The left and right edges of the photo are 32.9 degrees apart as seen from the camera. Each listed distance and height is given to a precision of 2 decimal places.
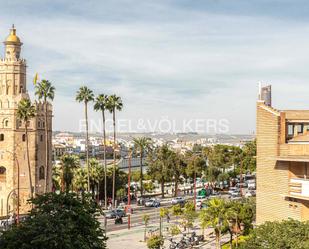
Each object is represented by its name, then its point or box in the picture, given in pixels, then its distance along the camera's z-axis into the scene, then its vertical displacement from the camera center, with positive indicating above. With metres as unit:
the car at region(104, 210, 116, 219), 55.76 -9.14
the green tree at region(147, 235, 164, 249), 37.32 -8.09
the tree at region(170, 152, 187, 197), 76.81 -5.69
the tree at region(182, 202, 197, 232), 44.28 -7.31
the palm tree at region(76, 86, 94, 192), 63.91 +4.12
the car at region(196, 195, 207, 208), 60.87 -8.77
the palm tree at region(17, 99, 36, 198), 55.47 +2.05
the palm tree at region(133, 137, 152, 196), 83.35 -2.19
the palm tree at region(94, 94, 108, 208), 66.75 +3.39
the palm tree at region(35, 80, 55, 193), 58.67 +4.44
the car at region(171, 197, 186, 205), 64.06 -8.87
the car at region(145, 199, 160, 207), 66.00 -9.32
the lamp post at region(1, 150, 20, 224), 62.87 -3.04
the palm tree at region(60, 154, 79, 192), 71.38 -5.28
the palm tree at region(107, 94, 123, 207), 67.31 +3.28
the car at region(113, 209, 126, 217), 55.84 -8.94
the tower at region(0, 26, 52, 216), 63.09 -0.81
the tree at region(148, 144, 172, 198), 75.91 -5.34
